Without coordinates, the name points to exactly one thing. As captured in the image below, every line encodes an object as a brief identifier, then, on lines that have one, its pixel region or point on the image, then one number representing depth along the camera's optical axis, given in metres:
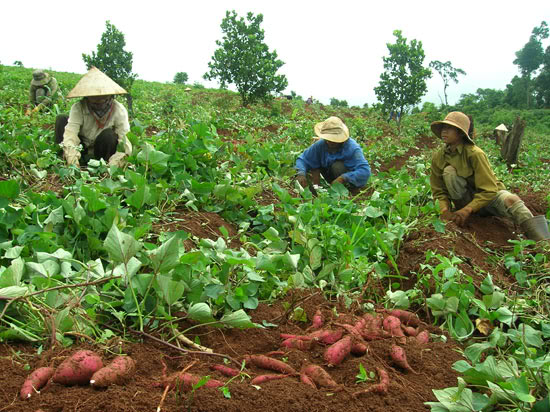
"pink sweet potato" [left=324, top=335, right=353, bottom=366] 1.63
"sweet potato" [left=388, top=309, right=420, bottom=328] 2.09
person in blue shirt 4.55
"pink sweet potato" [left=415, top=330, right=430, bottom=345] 1.89
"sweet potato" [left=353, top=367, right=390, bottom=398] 1.45
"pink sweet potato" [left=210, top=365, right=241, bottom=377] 1.50
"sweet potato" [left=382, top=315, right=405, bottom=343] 1.87
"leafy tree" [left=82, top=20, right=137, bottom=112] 11.04
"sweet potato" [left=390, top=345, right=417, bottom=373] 1.66
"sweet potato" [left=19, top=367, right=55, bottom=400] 1.26
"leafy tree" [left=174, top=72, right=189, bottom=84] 28.28
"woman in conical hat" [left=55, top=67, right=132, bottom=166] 3.76
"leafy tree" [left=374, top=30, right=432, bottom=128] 12.46
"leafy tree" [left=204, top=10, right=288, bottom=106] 13.40
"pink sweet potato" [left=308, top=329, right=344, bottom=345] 1.75
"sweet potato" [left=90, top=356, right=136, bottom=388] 1.32
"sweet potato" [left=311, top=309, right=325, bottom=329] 1.88
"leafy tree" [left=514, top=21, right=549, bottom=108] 36.06
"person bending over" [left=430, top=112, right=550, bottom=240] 3.71
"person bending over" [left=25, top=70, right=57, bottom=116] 7.54
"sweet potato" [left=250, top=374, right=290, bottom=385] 1.45
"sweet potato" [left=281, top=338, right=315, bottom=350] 1.73
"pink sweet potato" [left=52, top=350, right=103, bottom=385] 1.33
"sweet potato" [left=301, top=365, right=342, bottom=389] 1.48
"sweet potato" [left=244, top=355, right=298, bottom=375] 1.55
